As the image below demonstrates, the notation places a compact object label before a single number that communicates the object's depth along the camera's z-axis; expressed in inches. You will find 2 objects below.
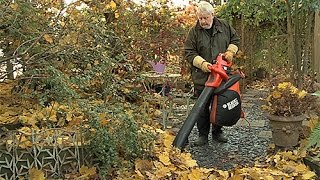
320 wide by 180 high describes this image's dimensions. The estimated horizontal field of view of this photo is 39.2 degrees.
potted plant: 140.7
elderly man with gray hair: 149.9
